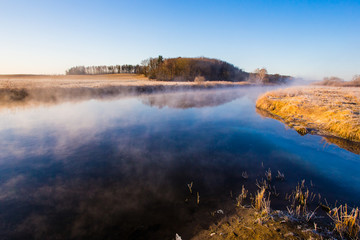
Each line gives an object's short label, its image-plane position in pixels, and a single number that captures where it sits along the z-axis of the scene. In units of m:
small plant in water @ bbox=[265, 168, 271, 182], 6.87
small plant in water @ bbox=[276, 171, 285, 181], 6.99
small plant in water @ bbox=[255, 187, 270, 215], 4.75
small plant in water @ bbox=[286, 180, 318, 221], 5.22
